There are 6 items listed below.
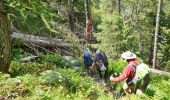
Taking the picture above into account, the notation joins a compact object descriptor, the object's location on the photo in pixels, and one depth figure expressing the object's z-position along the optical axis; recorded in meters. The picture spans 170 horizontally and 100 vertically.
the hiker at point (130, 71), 5.75
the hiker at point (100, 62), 8.76
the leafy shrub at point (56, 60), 10.60
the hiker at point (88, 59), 9.69
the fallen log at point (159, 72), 13.01
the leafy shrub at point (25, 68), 7.44
